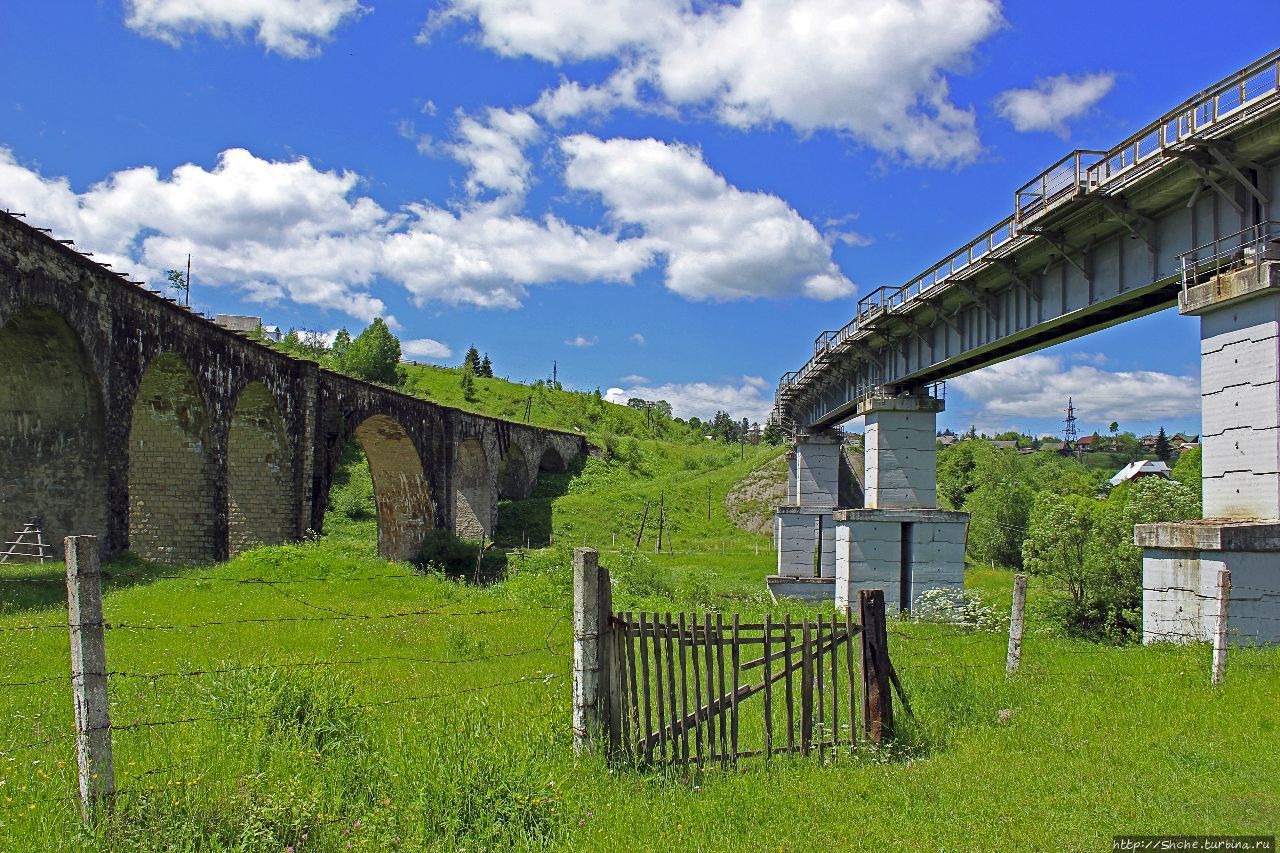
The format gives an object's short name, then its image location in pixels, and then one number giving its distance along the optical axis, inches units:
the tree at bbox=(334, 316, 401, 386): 3152.1
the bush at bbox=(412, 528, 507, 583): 1467.8
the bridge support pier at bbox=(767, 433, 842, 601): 1231.5
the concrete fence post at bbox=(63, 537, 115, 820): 190.2
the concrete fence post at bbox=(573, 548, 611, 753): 257.0
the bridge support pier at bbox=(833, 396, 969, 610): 861.2
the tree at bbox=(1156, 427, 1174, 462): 5423.7
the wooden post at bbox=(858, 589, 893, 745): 301.6
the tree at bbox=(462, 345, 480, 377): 4785.9
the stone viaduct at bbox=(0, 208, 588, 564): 707.4
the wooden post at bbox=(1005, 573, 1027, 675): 399.9
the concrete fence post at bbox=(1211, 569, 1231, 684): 375.9
